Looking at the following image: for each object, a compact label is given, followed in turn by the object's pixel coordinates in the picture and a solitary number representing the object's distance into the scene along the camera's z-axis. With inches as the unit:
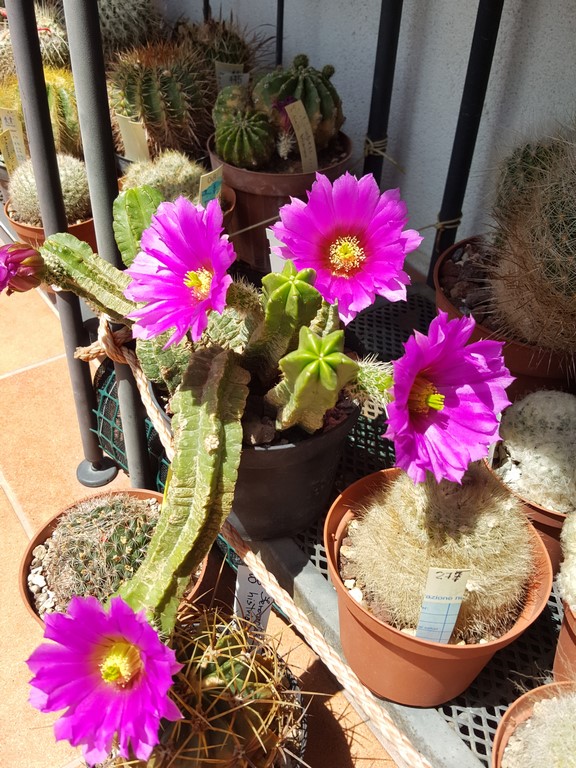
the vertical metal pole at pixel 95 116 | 31.4
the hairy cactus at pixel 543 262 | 34.1
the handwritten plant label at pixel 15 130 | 64.4
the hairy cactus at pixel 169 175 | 52.6
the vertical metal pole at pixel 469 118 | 43.6
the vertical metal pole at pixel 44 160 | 36.1
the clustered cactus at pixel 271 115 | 54.3
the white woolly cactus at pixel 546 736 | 24.0
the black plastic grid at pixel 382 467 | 32.2
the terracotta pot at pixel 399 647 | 28.3
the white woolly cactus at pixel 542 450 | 34.2
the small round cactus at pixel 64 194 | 60.6
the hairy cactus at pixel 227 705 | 28.0
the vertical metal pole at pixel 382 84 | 51.1
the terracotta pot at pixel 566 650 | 29.2
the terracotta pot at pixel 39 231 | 59.2
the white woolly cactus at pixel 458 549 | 26.9
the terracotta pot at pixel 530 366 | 38.4
